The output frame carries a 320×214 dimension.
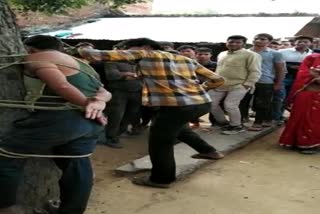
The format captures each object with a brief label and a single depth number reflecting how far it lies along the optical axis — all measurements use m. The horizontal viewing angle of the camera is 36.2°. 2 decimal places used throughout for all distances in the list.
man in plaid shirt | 4.21
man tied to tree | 3.00
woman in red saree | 6.14
